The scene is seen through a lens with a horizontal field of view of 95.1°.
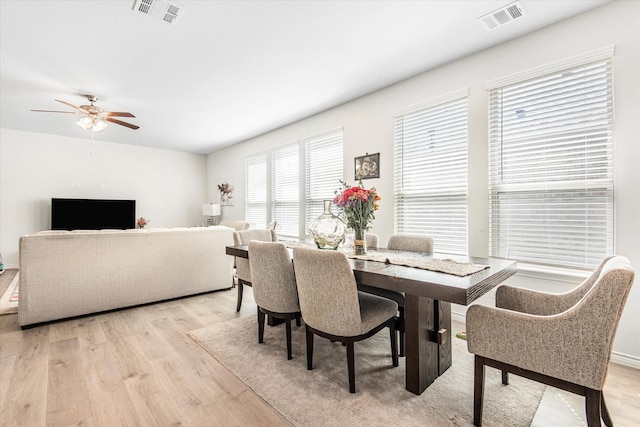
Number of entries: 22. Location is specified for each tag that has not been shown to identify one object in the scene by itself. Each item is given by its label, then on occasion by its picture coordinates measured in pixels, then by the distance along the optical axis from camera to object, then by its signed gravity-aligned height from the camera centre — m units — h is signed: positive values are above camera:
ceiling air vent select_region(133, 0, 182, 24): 2.17 +1.58
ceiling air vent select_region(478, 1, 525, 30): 2.23 +1.57
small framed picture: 3.79 +0.63
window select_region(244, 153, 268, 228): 5.96 +0.51
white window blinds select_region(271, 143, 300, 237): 5.18 +0.46
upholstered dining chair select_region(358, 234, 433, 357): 2.26 -0.32
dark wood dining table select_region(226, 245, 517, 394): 1.43 -0.41
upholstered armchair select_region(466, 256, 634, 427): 1.16 -0.57
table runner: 1.70 -0.33
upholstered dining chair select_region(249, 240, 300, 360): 2.13 -0.49
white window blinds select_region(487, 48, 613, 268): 2.25 +0.41
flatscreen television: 5.76 +0.03
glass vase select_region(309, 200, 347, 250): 2.40 -0.12
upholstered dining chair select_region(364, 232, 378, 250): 2.89 -0.26
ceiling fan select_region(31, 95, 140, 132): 3.82 +1.34
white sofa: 2.81 -0.59
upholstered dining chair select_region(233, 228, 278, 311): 3.03 -0.31
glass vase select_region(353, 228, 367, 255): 2.40 -0.22
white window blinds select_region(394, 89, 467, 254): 3.04 +0.47
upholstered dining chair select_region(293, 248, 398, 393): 1.70 -0.55
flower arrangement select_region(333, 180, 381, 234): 2.32 +0.07
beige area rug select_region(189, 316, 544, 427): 1.57 -1.09
